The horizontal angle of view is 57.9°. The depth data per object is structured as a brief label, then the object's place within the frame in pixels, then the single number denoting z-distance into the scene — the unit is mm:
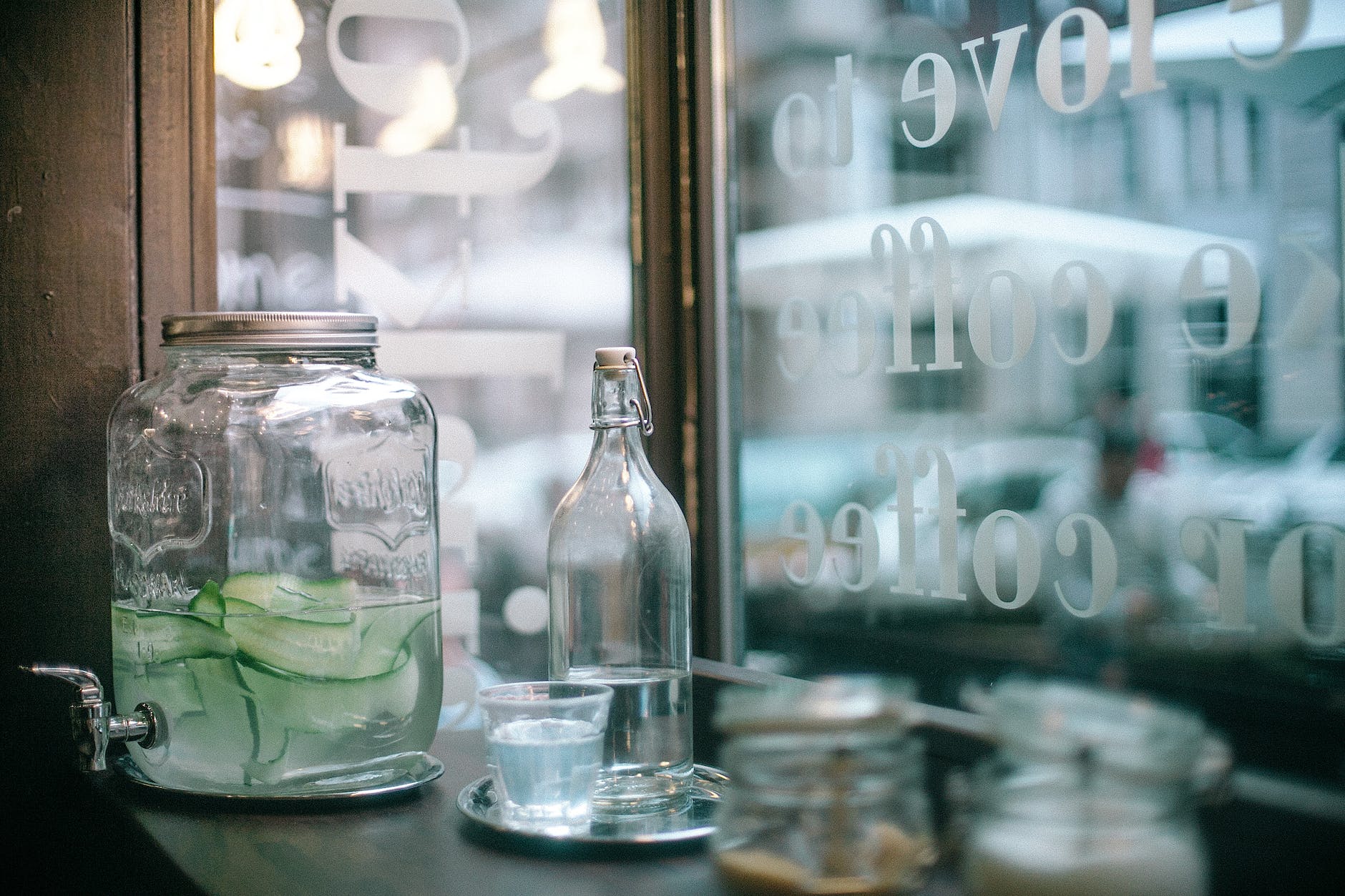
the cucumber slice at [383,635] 919
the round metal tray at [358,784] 912
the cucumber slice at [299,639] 886
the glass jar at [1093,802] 561
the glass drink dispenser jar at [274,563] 895
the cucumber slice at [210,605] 893
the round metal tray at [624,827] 793
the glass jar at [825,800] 619
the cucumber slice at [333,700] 884
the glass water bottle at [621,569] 923
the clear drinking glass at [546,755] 817
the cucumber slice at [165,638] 889
